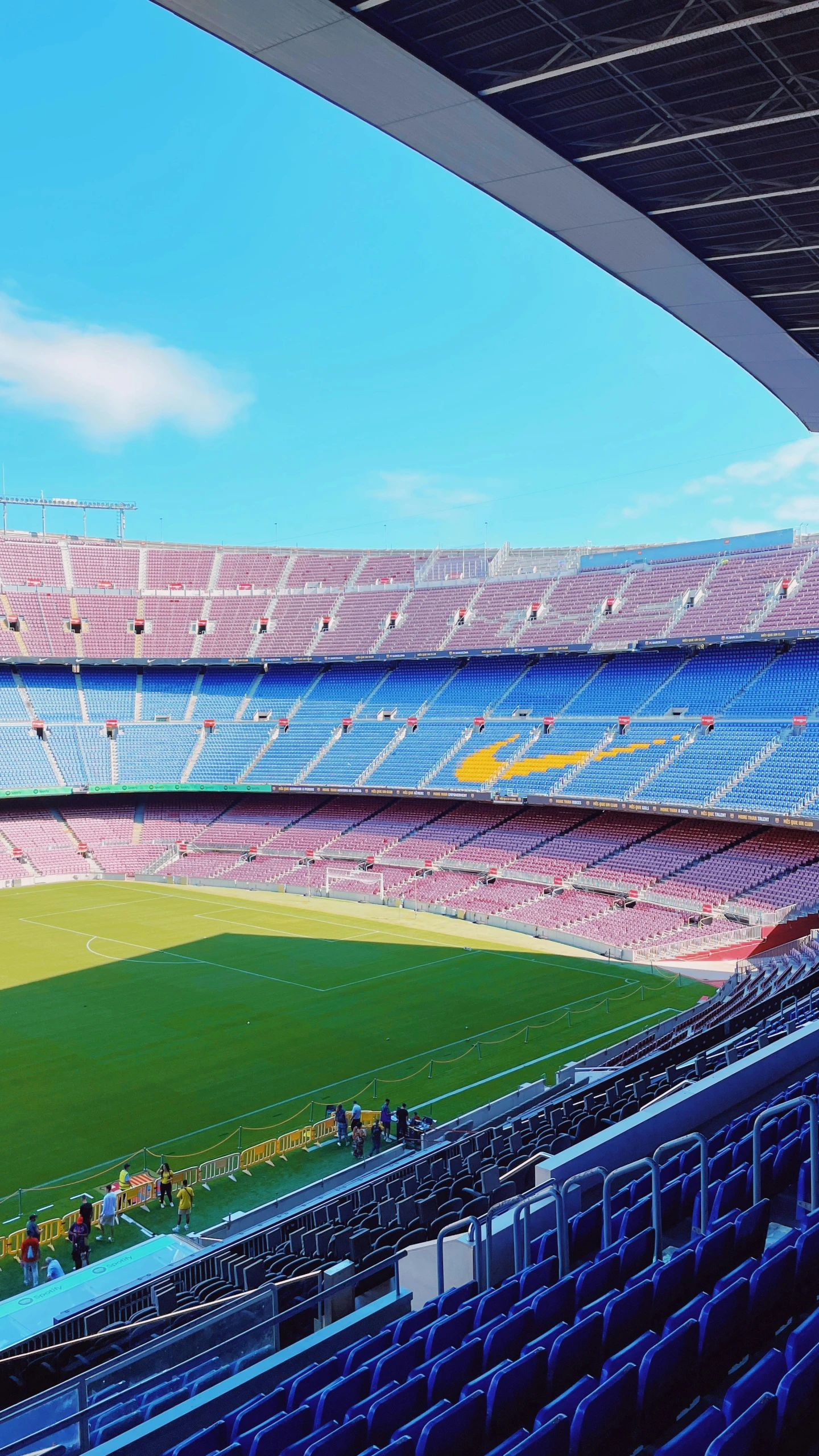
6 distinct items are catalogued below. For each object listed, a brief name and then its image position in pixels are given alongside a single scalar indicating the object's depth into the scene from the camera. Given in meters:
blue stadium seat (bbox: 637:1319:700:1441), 6.01
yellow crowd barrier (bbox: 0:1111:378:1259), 18.05
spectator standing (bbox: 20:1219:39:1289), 16.55
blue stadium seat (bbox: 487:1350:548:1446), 6.14
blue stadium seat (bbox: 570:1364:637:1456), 5.55
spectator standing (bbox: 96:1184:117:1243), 18.33
